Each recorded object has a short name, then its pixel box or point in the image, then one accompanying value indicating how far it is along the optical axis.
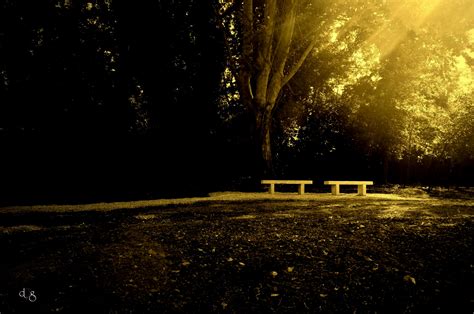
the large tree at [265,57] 16.22
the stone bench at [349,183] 15.75
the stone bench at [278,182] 15.10
